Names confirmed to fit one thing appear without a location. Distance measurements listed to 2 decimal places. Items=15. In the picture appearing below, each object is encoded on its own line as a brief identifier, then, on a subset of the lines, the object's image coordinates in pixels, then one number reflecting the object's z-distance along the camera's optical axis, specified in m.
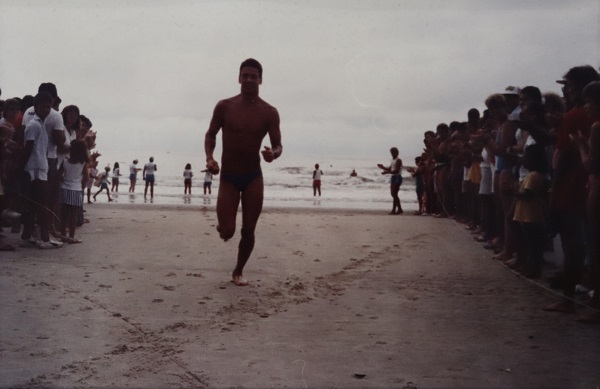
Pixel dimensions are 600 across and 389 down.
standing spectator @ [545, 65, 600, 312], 5.02
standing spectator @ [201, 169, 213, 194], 28.06
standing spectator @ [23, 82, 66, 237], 7.86
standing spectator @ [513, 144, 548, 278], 6.27
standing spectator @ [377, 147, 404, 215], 15.10
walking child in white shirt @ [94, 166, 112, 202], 20.34
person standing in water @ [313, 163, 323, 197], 29.23
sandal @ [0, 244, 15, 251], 7.46
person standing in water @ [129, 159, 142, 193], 29.41
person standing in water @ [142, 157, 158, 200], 24.25
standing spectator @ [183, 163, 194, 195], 27.40
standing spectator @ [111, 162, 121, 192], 29.29
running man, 6.00
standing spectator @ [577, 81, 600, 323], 4.46
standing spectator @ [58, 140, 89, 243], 8.45
